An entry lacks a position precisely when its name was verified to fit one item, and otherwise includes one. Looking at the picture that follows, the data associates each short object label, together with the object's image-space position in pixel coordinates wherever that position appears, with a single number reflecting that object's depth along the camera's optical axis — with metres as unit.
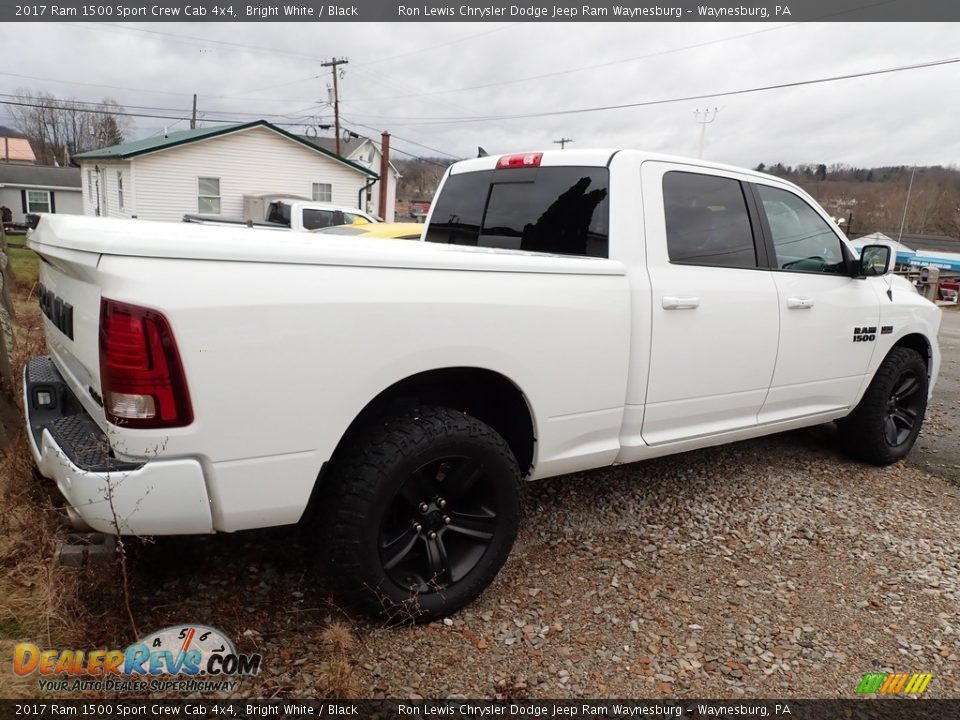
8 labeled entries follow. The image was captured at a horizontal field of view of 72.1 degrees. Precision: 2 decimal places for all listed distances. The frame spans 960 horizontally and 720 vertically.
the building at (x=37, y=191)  38.62
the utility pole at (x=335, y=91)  36.75
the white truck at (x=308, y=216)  17.22
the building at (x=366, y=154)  42.84
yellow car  10.02
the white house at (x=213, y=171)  23.55
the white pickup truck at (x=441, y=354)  2.04
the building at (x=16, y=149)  60.88
